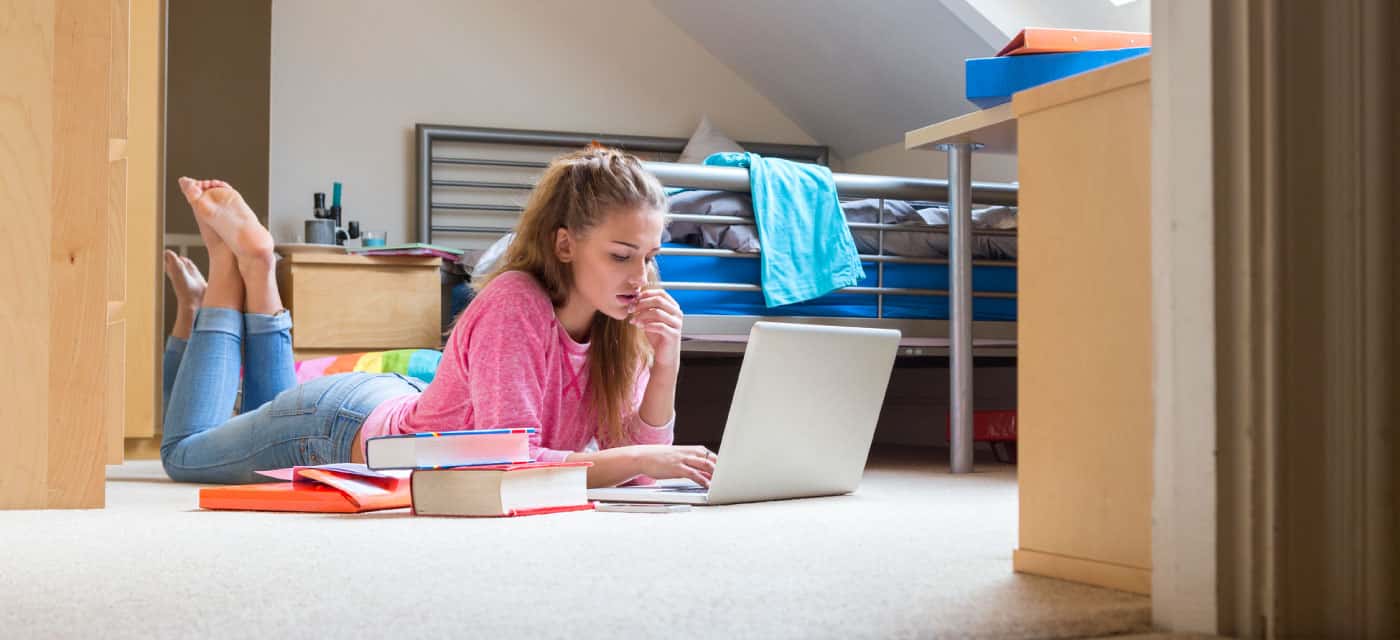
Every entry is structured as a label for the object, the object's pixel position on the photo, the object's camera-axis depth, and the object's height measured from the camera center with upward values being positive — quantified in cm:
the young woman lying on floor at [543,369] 176 -5
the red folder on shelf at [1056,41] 219 +49
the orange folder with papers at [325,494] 156 -19
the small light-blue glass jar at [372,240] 396 +29
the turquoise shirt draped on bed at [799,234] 261 +20
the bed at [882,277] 255 +12
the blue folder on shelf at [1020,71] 219 +44
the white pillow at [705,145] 456 +66
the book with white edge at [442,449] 148 -13
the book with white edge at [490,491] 149 -18
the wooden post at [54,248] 157 +11
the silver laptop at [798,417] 158 -10
